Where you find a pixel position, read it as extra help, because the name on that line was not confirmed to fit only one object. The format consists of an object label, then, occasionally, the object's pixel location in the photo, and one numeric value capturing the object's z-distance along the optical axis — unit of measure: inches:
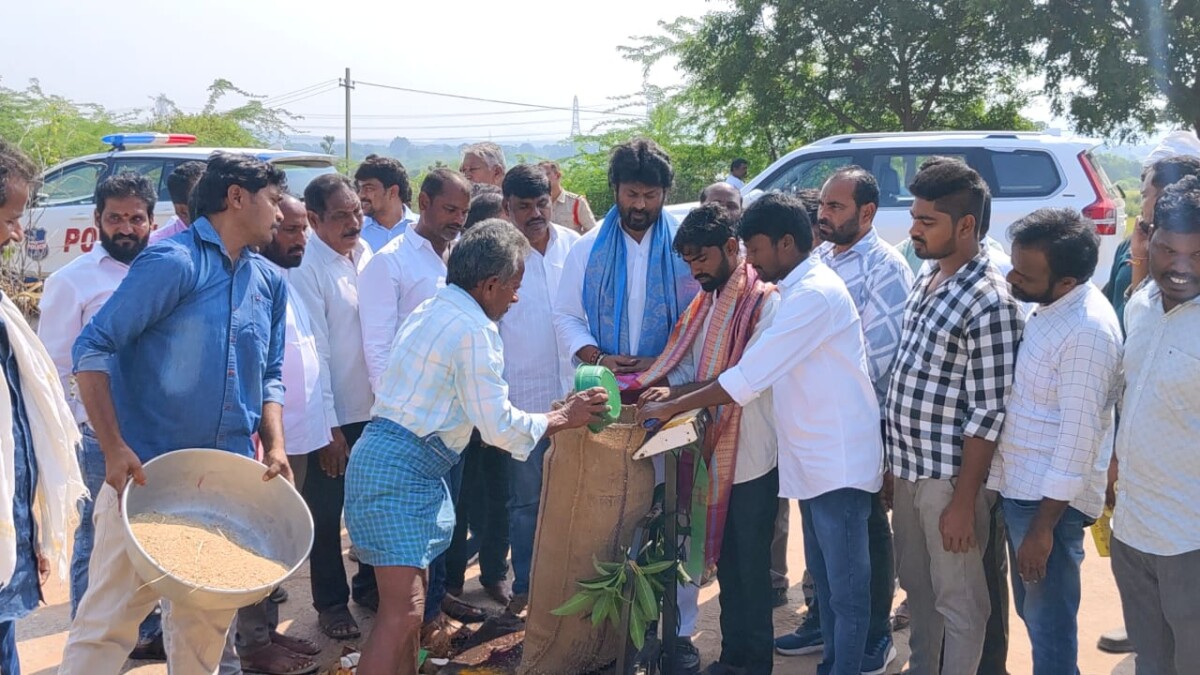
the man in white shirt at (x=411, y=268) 166.2
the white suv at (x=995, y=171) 354.9
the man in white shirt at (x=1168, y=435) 105.0
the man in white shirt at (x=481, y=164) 257.0
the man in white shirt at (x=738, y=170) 552.6
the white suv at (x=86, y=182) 415.2
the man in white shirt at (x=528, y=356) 170.6
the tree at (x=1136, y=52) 580.4
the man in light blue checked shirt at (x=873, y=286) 148.9
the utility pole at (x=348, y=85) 1159.6
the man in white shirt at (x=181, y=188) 184.4
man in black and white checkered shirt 119.2
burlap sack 138.7
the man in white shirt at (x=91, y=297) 150.3
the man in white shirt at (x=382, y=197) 203.8
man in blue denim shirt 116.2
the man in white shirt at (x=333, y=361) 166.1
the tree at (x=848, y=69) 624.7
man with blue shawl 155.5
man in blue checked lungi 124.8
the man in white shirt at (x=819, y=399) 130.6
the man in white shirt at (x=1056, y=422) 111.7
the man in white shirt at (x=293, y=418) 152.9
